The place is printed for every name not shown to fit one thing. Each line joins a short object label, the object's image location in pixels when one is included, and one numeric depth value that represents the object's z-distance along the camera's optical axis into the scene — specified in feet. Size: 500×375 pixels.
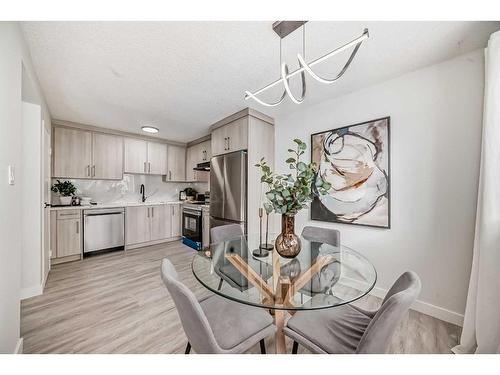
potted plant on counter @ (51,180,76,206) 11.13
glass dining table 3.43
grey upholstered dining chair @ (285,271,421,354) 2.64
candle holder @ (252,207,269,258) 5.30
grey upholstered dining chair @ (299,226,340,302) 3.79
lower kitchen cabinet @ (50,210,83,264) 10.14
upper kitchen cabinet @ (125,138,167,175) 13.44
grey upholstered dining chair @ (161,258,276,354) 2.81
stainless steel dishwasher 11.23
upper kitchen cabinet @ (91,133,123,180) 12.14
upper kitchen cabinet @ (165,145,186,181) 15.24
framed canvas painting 6.98
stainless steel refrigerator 9.49
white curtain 4.30
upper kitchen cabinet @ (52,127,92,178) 10.94
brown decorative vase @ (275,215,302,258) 4.77
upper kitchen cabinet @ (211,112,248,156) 9.55
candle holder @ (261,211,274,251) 5.66
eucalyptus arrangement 4.46
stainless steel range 12.87
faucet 14.89
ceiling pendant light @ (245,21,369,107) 3.24
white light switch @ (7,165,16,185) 3.93
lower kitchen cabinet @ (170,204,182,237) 14.94
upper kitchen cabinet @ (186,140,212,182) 14.12
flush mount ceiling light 11.86
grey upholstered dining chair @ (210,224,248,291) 4.15
